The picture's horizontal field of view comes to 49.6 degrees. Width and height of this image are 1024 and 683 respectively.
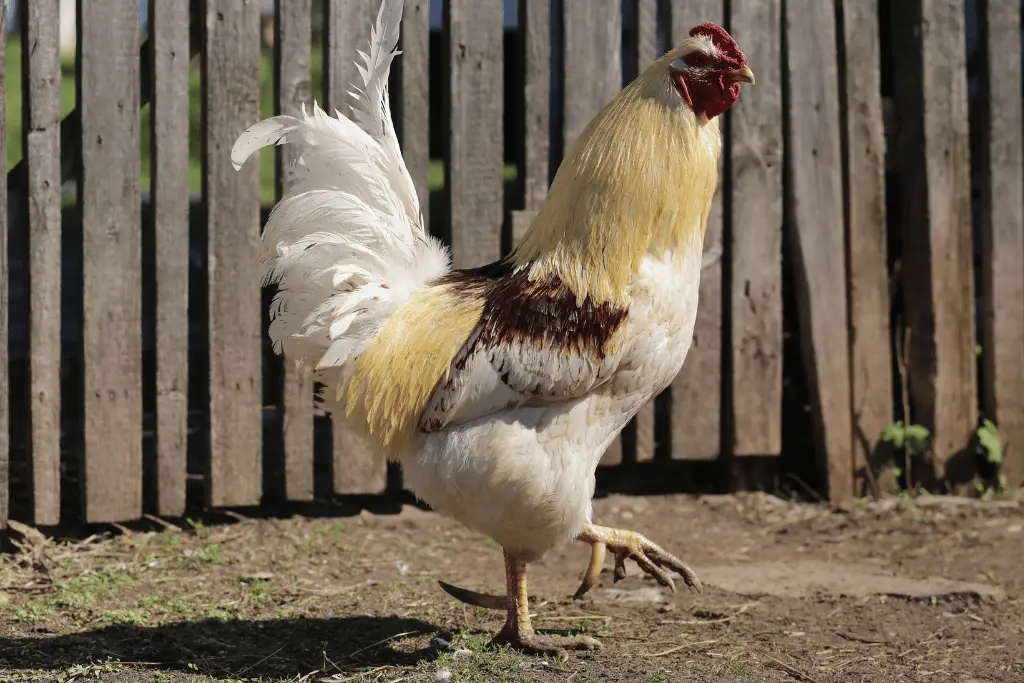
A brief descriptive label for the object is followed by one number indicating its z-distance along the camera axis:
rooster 3.86
